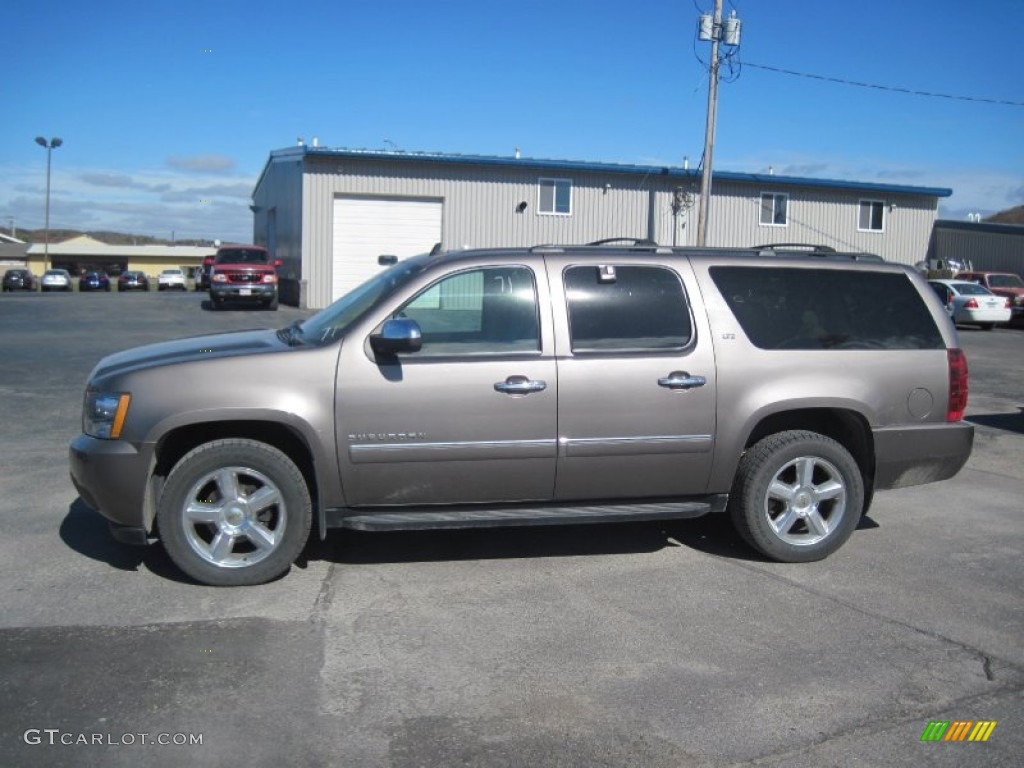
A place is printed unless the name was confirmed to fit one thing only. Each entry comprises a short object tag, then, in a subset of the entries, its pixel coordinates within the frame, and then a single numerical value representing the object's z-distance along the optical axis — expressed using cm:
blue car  5572
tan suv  501
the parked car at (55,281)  5244
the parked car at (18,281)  5194
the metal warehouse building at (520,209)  2830
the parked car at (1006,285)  3034
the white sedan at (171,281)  5488
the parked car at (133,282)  5514
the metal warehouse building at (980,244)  3916
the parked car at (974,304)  2842
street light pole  6694
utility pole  2358
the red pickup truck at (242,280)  2691
